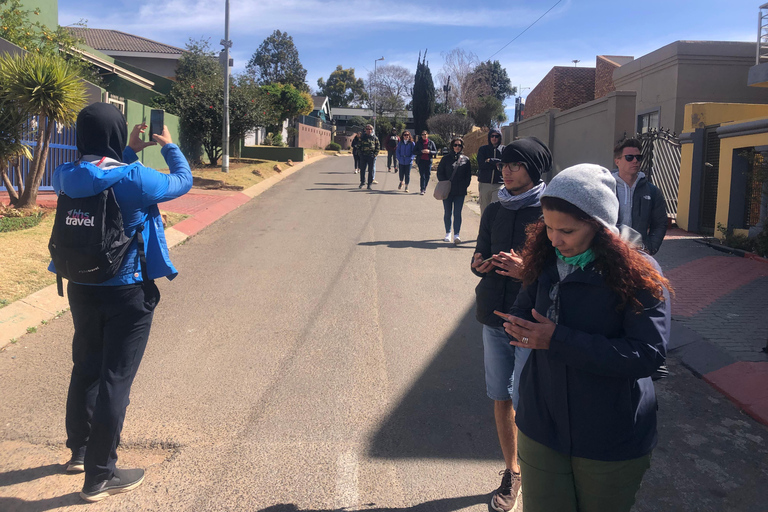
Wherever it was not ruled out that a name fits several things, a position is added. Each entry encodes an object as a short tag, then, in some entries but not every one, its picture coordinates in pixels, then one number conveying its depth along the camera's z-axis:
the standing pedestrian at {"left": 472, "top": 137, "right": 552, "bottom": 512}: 3.21
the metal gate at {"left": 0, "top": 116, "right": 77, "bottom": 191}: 11.98
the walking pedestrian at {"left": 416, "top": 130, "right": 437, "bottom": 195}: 16.61
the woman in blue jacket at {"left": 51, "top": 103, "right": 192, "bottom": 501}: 3.14
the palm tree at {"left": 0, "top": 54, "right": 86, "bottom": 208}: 9.31
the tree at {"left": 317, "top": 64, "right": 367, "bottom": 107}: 92.56
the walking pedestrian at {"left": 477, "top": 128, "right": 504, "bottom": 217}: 8.90
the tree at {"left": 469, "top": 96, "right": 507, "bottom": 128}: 48.47
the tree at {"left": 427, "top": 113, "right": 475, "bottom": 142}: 42.12
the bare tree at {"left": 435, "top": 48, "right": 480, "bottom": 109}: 51.62
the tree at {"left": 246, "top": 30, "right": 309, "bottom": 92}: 82.62
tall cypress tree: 53.97
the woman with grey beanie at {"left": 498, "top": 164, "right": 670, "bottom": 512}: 2.01
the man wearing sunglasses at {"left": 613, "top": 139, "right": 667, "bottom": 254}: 5.36
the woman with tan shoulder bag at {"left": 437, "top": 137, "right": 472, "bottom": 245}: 10.10
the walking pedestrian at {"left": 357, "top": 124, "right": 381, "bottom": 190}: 18.27
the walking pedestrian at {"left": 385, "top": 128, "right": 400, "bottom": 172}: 22.39
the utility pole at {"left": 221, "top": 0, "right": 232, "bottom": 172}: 20.14
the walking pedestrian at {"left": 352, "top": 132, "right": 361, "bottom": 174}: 19.41
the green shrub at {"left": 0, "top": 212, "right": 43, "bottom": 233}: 8.89
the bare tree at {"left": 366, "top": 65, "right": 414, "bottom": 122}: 69.81
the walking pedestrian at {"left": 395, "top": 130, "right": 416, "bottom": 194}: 17.80
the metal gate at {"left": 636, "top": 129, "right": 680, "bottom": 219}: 12.56
